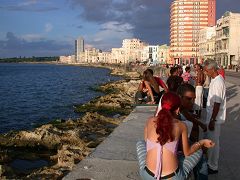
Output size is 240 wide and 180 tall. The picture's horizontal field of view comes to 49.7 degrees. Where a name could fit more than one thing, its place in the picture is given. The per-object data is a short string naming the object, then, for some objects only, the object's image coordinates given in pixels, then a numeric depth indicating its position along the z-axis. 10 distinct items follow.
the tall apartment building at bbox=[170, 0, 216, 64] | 91.16
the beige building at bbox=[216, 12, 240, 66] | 49.92
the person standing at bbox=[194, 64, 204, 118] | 7.15
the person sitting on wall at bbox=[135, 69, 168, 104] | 6.49
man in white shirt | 3.83
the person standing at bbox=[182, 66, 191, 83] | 9.67
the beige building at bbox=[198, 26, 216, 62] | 60.65
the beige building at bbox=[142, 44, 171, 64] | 109.17
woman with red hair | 2.49
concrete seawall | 3.65
